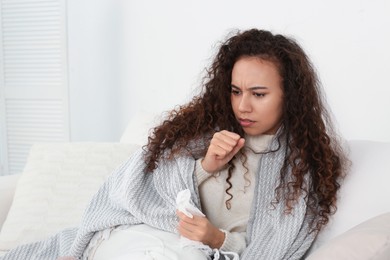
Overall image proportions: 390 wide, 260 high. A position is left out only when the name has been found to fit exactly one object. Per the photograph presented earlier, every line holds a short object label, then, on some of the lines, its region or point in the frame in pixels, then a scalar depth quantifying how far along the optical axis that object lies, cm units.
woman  148
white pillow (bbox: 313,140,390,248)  139
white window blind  291
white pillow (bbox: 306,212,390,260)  107
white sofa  142
